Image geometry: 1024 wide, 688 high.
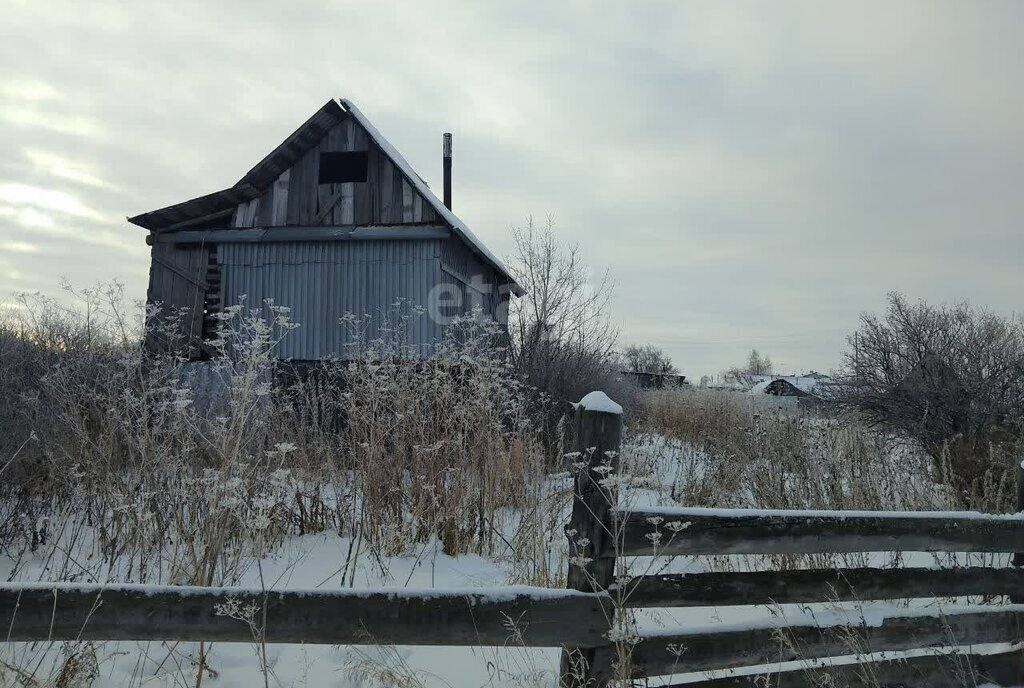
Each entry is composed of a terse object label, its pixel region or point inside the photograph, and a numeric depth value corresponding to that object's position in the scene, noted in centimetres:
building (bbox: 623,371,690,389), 4211
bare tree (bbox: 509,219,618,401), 1309
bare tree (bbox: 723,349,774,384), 10826
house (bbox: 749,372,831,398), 4967
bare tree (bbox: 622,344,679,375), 6581
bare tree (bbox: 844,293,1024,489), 1146
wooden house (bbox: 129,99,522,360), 1250
